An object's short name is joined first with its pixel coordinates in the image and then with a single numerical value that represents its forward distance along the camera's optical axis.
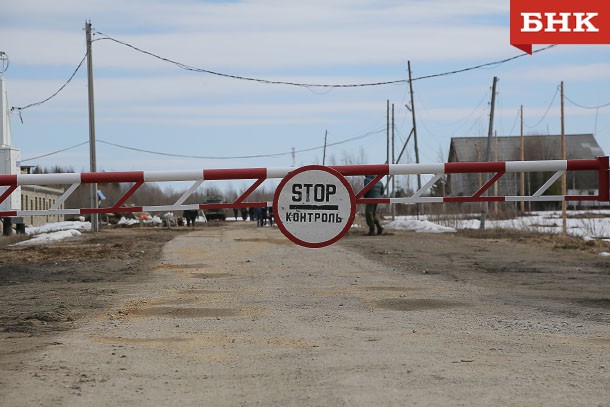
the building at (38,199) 70.75
